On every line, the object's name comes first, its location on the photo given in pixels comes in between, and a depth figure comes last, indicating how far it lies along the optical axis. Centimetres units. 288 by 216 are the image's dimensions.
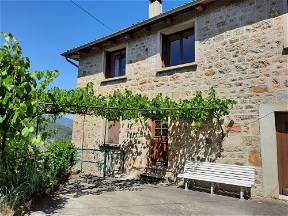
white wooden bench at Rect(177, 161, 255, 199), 472
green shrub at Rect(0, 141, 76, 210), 383
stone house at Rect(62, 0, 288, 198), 481
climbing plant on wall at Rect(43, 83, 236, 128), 473
